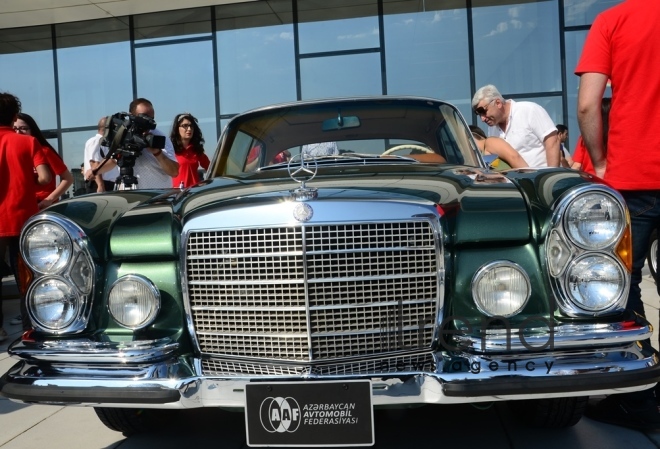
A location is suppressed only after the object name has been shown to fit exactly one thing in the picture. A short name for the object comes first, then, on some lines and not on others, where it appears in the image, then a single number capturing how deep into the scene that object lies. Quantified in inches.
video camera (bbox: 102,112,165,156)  172.4
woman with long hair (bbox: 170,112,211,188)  235.5
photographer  196.5
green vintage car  83.8
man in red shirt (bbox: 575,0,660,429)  112.7
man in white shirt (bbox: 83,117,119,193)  258.7
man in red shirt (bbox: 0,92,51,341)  196.4
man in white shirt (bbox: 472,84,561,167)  206.2
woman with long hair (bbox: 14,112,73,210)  205.3
